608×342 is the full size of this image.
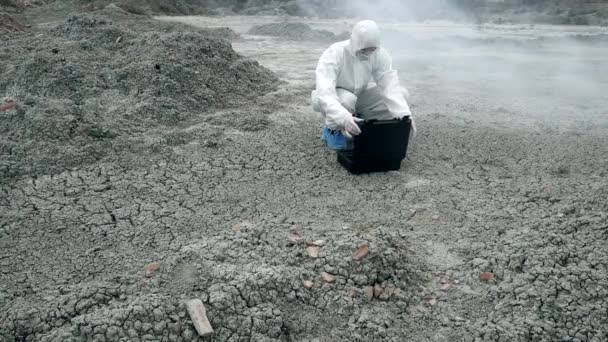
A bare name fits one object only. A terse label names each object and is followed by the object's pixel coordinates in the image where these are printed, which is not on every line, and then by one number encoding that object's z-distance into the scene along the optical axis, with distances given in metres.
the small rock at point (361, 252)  2.75
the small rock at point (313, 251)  2.85
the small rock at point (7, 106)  4.47
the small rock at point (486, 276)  2.78
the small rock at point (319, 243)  2.96
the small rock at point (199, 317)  2.26
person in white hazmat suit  3.96
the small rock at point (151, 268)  2.69
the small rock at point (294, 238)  3.01
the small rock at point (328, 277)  2.66
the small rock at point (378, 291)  2.63
